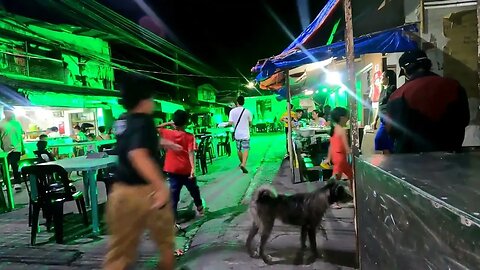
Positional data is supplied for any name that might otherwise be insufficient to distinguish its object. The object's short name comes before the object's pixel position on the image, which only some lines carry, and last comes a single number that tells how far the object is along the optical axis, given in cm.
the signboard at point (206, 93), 3856
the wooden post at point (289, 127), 828
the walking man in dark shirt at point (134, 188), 288
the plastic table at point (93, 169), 533
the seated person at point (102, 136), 1312
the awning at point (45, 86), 1180
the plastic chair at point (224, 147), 1548
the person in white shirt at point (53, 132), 1370
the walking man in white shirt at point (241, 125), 941
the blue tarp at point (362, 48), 515
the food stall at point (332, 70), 523
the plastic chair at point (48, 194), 515
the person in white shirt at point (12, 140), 939
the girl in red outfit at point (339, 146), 554
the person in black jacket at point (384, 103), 481
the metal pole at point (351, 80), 295
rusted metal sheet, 118
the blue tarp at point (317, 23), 707
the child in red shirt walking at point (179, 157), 561
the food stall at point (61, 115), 1283
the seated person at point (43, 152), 855
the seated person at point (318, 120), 1155
